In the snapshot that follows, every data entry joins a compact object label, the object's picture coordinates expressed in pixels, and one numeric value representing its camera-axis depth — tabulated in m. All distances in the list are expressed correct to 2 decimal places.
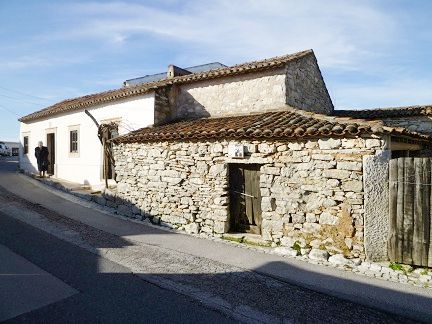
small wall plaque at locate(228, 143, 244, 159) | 7.65
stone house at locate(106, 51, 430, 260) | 6.13
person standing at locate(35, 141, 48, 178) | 15.77
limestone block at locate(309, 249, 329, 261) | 6.32
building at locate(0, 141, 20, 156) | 34.28
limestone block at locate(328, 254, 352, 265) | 6.08
